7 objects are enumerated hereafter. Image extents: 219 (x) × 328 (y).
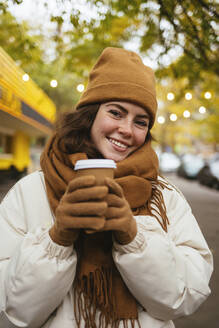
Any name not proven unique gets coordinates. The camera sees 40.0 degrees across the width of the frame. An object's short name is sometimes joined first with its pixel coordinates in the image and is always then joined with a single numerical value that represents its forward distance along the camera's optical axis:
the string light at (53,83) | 5.43
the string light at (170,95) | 9.48
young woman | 1.32
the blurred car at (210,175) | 16.76
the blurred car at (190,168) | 22.33
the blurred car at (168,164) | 29.72
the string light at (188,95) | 9.39
